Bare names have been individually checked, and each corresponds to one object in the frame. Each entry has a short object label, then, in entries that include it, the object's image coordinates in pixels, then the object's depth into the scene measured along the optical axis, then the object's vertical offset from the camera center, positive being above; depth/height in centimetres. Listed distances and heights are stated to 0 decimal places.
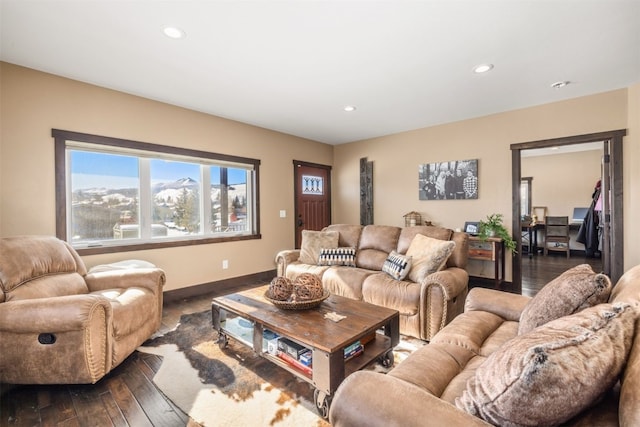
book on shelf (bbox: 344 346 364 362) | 184 -93
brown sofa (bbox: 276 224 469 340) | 249 -69
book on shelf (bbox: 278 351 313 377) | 175 -95
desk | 664 -52
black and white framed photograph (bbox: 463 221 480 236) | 425 -26
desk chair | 639 -56
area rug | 164 -115
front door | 538 +32
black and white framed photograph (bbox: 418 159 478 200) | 441 +49
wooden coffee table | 161 -75
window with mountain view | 306 +27
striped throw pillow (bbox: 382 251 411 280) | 291 -57
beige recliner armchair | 174 -66
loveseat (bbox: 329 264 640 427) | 70 -46
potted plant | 393 -30
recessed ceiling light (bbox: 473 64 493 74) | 272 +136
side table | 391 -59
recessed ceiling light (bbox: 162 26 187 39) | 214 +138
